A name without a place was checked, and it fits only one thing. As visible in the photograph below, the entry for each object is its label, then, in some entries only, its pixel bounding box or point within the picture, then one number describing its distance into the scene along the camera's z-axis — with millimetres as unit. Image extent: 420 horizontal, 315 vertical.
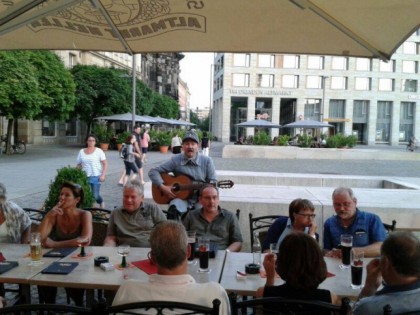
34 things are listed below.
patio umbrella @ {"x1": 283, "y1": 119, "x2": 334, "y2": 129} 38272
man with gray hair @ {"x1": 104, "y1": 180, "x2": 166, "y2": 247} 4449
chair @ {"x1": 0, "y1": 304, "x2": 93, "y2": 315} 2131
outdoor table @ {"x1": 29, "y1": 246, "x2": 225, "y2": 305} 2986
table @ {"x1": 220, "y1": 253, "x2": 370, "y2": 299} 2896
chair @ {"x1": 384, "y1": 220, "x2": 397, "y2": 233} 4504
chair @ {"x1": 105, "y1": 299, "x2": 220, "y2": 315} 2150
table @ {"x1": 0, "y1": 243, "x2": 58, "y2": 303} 3064
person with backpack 12344
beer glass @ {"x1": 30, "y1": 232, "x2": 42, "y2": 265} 3419
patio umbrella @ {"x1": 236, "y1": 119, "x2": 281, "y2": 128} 40562
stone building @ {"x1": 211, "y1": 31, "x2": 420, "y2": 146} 70062
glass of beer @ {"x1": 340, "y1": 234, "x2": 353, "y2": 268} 3453
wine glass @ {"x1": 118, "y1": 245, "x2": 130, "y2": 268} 3351
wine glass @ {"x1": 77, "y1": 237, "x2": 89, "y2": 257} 3652
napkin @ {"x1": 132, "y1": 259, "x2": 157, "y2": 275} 3236
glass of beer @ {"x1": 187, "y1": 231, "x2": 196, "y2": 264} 3508
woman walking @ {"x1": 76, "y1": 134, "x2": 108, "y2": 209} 8711
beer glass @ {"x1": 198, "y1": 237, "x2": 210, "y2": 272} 3250
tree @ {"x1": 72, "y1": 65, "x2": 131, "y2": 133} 35594
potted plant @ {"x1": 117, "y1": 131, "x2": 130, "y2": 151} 30355
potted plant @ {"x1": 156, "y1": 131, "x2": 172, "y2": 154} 31200
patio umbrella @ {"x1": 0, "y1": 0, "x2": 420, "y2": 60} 3334
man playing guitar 5688
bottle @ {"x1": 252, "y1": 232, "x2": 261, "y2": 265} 3489
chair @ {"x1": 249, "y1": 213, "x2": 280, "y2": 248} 4609
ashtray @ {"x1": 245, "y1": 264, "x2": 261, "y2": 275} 3248
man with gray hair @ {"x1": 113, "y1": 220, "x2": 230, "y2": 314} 2367
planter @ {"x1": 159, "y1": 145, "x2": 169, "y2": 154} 31098
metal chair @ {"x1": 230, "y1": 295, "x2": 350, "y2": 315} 2191
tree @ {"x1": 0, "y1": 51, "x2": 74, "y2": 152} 22125
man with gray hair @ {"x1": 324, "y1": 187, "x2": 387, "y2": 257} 4207
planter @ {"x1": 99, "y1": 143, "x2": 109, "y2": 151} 31409
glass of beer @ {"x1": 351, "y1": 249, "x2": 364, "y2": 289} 2977
